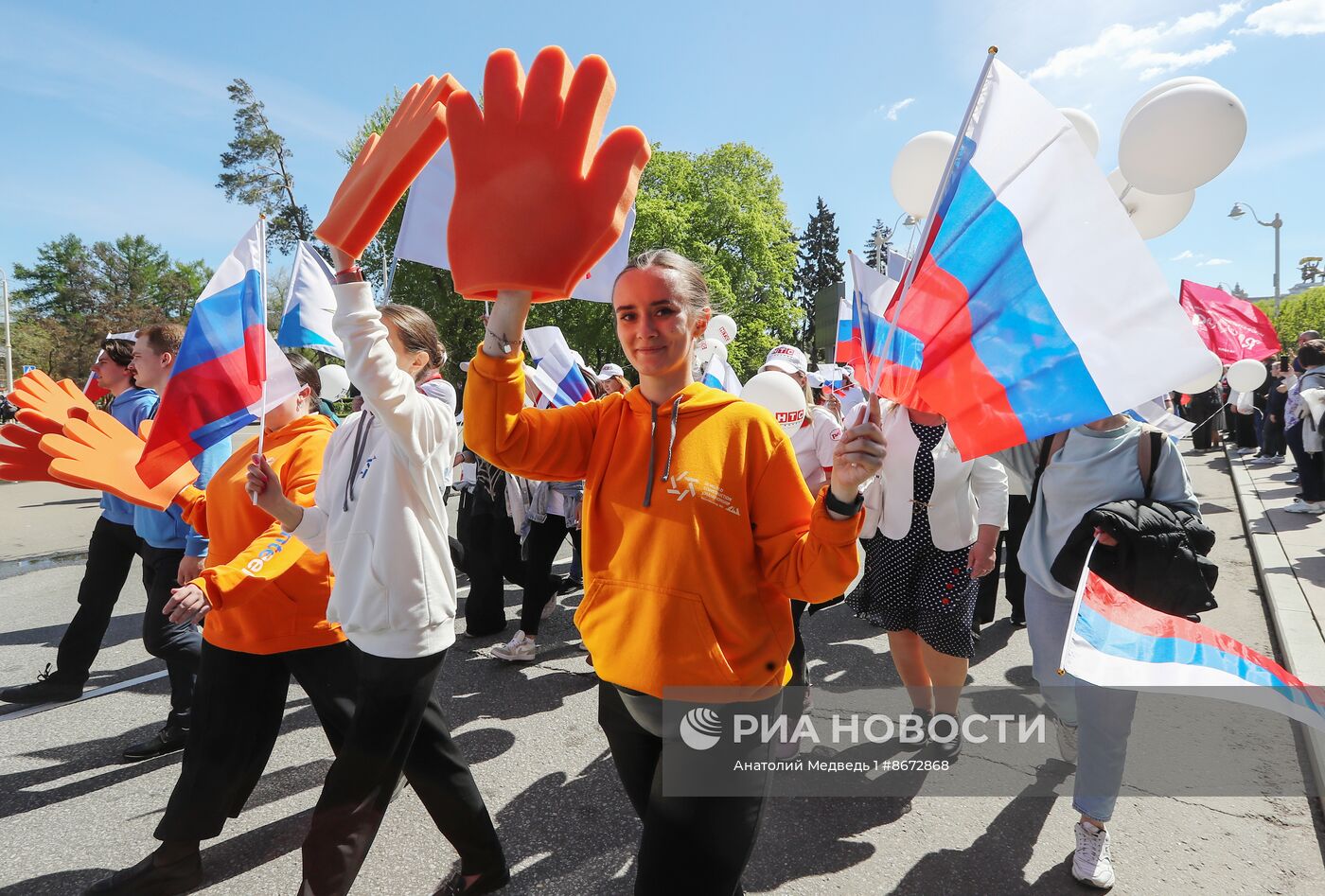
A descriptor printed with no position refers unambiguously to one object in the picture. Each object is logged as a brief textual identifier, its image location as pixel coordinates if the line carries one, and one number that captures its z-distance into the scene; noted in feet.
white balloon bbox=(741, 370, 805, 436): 14.38
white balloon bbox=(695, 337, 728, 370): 18.54
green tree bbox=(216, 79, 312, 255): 94.84
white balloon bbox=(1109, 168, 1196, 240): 16.61
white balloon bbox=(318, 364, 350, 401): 28.40
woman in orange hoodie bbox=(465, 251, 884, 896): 5.58
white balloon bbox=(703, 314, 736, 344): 26.78
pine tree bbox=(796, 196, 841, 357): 221.66
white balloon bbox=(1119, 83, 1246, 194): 12.09
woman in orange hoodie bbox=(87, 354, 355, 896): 8.29
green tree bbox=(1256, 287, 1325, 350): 165.58
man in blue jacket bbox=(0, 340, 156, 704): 13.52
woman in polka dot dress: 11.40
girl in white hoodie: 7.00
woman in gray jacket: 8.77
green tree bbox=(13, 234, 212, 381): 136.36
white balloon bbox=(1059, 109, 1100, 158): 15.21
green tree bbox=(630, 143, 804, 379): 103.96
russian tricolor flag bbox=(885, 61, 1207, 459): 5.06
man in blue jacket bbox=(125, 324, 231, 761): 12.03
